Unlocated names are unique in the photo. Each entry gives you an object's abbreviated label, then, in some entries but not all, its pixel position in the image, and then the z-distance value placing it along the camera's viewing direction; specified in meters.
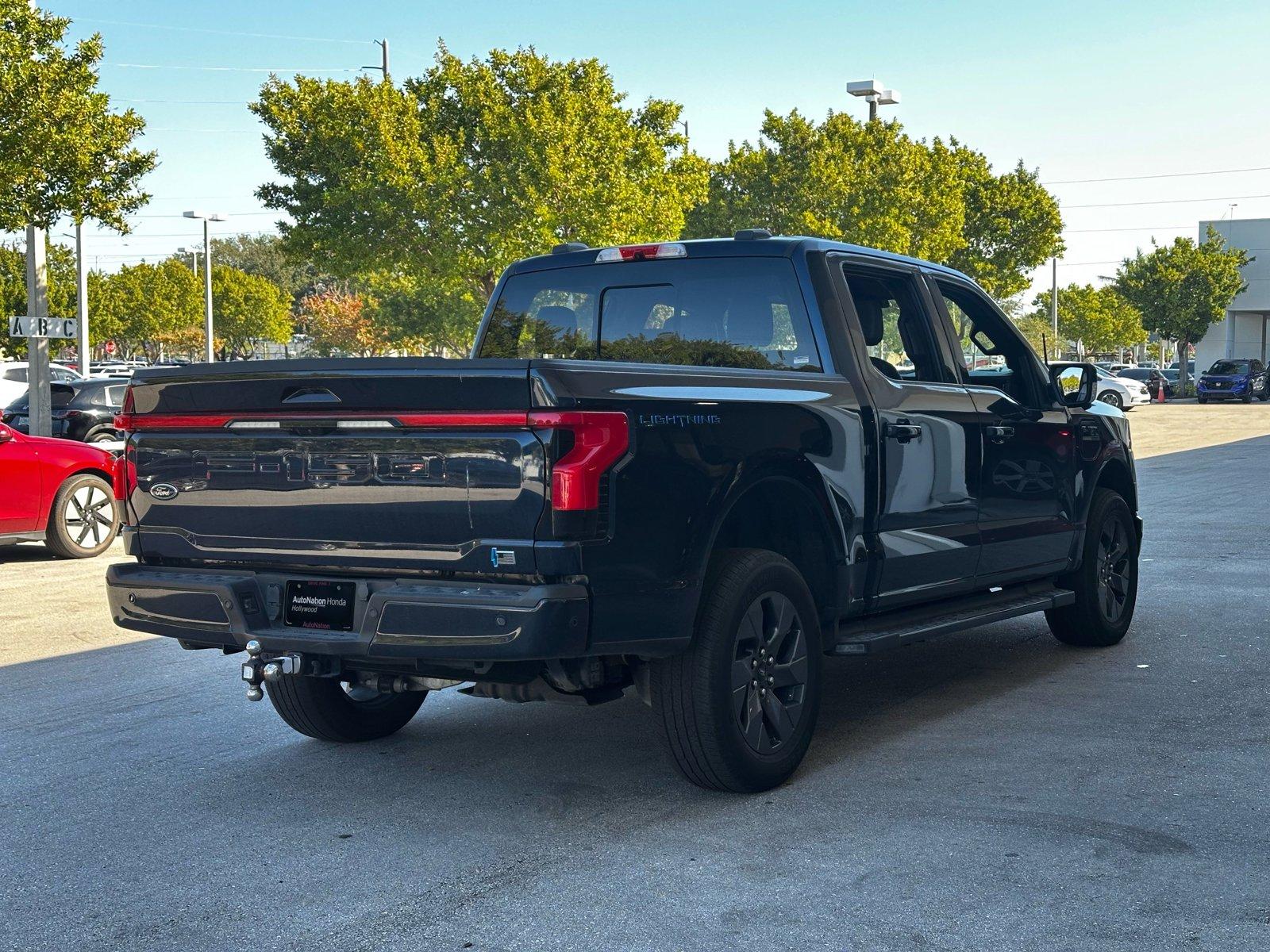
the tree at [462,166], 34.81
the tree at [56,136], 20.84
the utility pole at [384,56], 41.44
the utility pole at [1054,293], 67.06
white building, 73.19
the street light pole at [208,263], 54.47
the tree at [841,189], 48.41
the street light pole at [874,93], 42.97
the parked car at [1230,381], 58.25
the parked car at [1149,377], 60.81
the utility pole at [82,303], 41.12
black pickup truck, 4.65
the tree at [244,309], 85.75
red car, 12.60
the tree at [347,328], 83.94
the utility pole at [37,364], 24.00
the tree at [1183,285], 69.62
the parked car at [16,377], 35.94
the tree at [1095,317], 100.88
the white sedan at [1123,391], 44.47
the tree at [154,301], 83.00
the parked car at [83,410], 26.97
